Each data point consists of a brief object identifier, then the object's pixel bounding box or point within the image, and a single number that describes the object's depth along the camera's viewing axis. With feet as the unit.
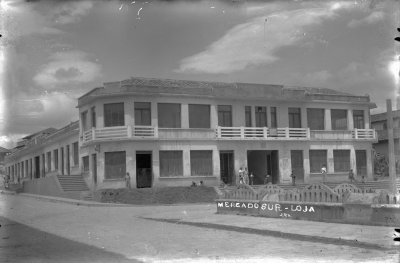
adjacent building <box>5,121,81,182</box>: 140.97
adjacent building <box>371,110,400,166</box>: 160.35
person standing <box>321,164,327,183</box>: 127.54
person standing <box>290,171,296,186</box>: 123.21
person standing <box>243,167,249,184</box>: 117.77
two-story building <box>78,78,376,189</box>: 108.88
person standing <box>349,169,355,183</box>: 130.31
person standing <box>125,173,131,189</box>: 106.73
